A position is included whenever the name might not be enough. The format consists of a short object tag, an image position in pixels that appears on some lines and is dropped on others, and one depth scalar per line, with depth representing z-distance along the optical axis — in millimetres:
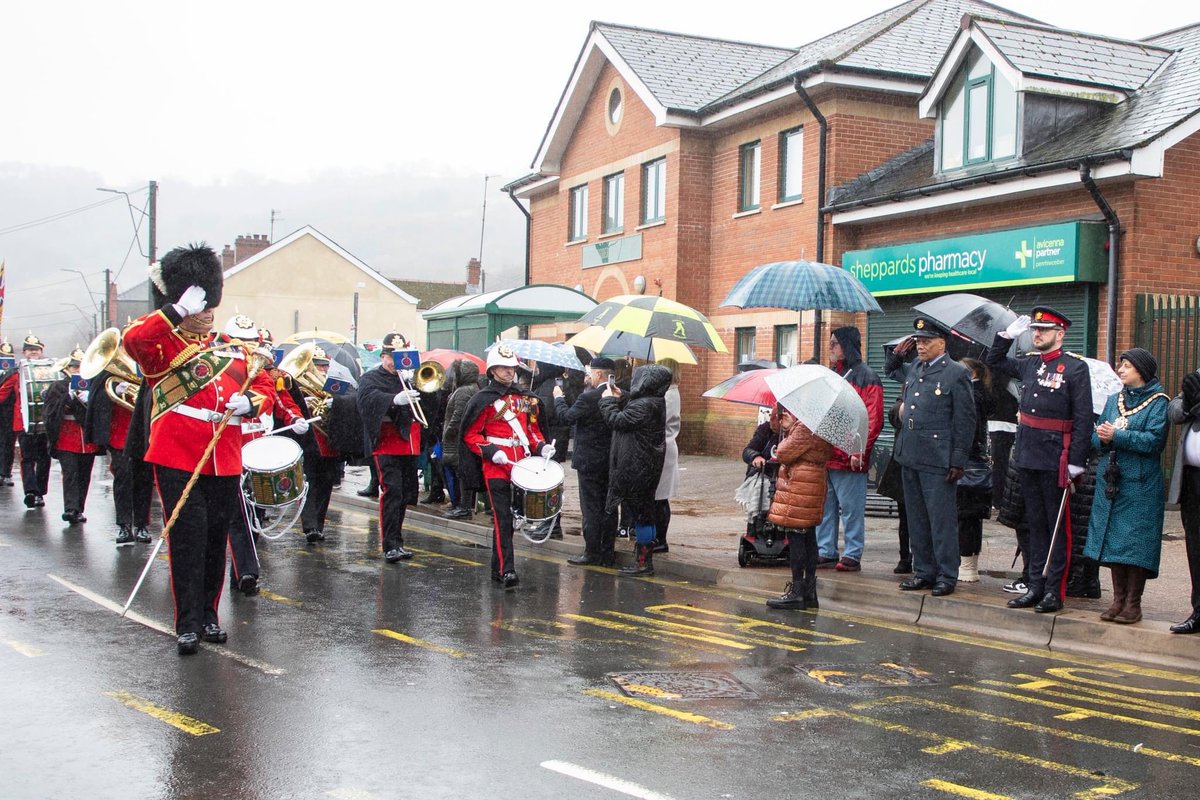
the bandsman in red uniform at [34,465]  15422
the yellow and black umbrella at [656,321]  12008
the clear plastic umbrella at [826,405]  9086
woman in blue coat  8406
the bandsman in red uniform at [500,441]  10273
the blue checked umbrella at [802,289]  11242
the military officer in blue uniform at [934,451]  9336
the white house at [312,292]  62500
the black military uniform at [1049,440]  8680
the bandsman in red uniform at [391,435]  11266
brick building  16203
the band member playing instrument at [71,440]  13711
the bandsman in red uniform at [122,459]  12008
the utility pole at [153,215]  42594
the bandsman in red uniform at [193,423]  7598
